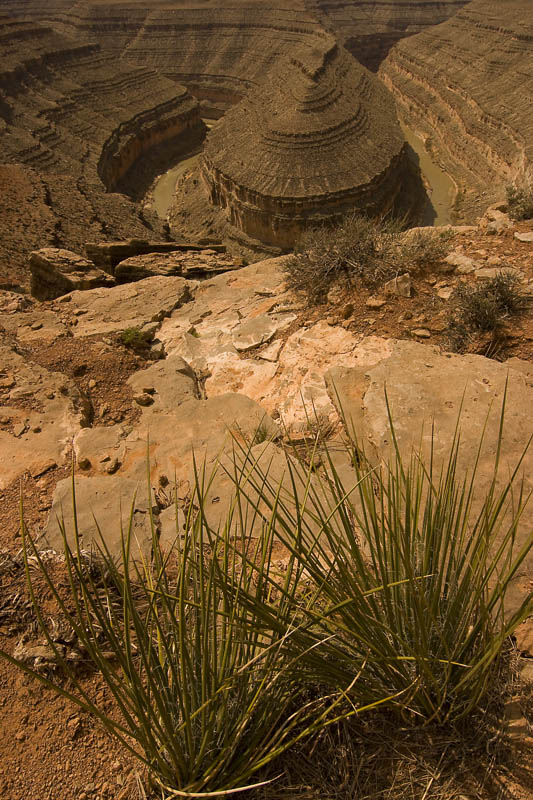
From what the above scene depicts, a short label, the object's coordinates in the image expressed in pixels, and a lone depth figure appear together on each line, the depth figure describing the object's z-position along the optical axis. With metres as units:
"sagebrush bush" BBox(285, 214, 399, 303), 4.19
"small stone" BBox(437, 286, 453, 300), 3.87
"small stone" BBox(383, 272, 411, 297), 3.92
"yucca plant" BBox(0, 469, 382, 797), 1.15
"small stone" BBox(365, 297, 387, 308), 3.86
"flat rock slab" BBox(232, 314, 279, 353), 4.24
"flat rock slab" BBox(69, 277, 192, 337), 5.04
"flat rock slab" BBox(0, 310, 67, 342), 4.55
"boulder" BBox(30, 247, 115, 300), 6.84
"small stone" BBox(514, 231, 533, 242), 4.54
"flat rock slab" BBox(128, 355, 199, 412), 3.52
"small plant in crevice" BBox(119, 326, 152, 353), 4.44
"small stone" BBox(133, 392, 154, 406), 3.51
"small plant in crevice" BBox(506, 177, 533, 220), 5.22
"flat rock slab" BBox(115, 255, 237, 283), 7.48
